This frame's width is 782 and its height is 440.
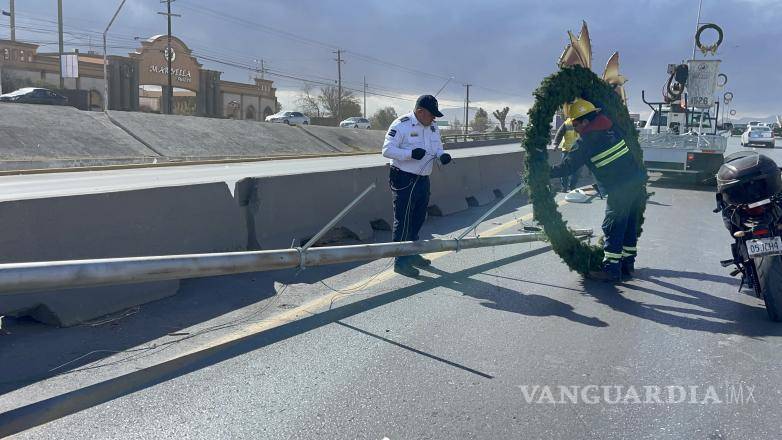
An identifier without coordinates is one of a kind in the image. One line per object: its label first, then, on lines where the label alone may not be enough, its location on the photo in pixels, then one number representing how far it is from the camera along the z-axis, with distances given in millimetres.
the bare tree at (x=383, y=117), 86375
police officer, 6914
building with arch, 49250
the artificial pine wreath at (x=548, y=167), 6660
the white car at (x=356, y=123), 62812
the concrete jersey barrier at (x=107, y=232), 4816
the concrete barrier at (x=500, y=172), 13508
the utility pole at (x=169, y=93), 49031
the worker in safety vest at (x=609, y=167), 6438
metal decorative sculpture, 11867
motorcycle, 5195
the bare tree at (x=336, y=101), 88875
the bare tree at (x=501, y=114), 55544
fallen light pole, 3650
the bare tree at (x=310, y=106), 93125
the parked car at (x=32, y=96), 36344
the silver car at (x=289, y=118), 55531
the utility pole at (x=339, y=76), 78750
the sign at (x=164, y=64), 53528
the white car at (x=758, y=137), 40469
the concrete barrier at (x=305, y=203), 6977
